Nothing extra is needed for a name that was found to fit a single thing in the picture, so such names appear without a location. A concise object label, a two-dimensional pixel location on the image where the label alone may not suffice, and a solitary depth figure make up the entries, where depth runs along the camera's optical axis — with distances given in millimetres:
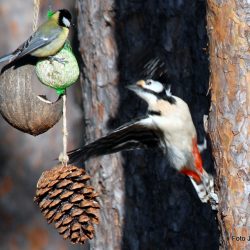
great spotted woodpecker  8352
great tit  8406
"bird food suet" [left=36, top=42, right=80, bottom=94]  8250
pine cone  7625
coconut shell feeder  8258
